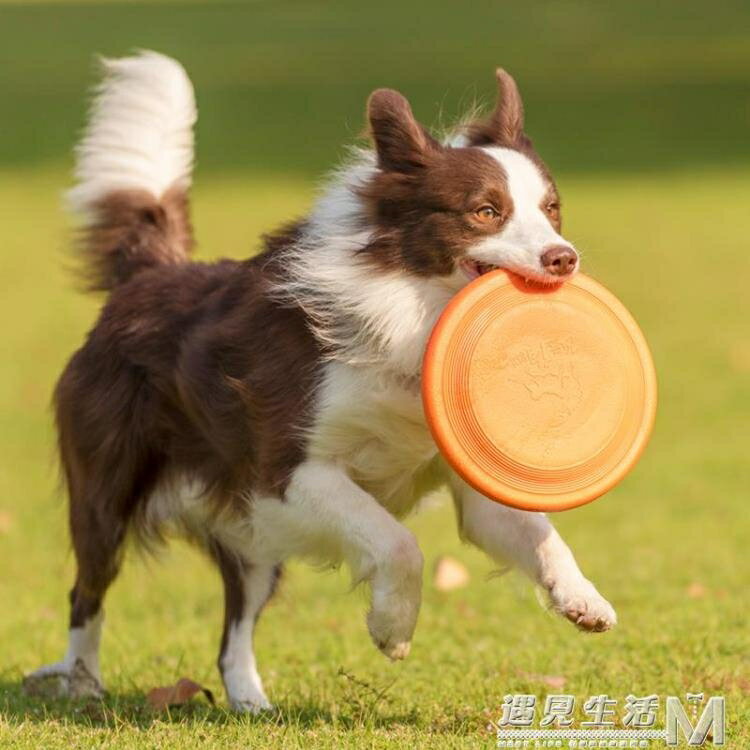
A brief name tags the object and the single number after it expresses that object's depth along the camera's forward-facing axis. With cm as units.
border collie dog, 1045
